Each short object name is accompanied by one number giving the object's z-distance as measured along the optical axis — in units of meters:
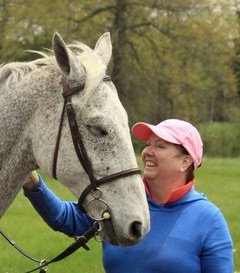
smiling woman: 5.93
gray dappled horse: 5.56
